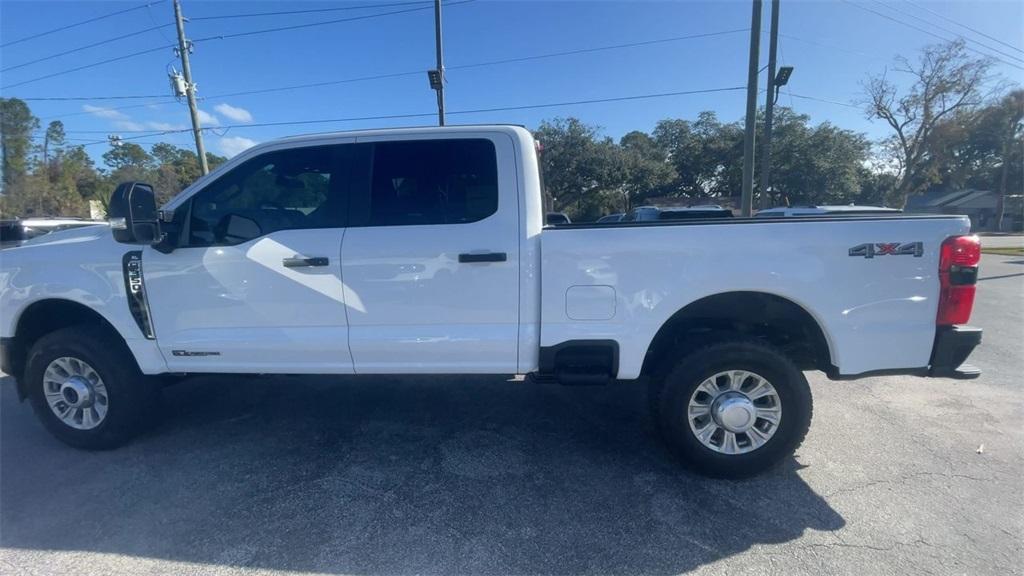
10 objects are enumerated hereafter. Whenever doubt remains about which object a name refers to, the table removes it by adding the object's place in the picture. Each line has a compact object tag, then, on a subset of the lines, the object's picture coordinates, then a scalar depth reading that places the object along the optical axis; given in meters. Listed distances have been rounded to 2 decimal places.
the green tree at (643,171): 35.56
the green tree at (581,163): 34.12
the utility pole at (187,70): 17.23
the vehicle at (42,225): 11.60
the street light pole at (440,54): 12.30
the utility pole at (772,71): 11.79
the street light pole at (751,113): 10.39
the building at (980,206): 48.25
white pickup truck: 2.79
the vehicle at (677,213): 8.39
